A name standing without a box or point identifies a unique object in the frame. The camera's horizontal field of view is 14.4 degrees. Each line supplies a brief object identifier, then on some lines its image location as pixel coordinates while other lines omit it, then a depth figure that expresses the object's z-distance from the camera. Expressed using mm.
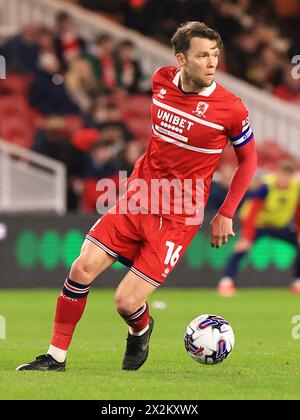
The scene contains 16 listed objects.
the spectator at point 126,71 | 18125
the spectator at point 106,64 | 17969
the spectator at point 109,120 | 16656
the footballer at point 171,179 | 7805
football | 8039
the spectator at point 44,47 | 17375
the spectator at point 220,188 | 16516
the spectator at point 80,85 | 17594
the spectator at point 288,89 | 19719
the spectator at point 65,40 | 17672
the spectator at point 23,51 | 17531
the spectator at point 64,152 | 16484
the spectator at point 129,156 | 16000
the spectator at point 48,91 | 17266
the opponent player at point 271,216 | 15750
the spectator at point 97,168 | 16156
